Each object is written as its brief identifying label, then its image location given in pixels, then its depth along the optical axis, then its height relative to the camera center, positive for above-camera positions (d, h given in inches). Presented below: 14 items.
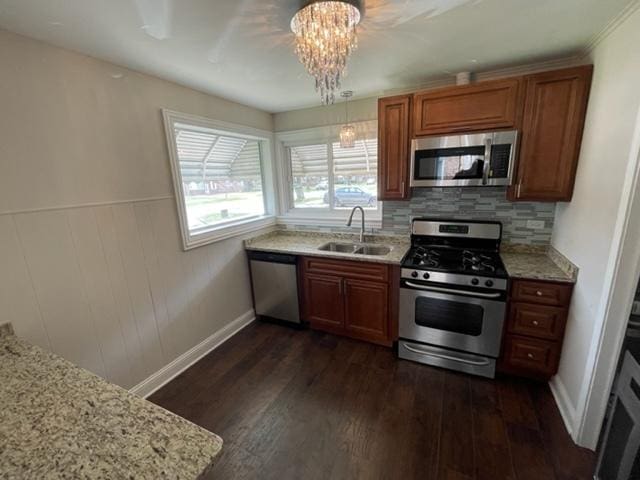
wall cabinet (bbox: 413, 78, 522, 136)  82.1 +18.4
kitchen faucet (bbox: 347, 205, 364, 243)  115.5 -20.6
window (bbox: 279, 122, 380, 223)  121.4 +0.6
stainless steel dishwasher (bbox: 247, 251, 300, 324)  114.5 -44.6
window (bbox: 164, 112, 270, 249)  94.0 +0.8
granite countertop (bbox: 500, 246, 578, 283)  76.5 -29.2
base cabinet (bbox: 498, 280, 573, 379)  77.2 -44.5
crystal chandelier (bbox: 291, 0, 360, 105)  48.8 +25.1
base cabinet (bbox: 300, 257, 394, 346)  100.1 -45.8
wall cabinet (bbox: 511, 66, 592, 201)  75.2 +9.1
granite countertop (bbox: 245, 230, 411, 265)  100.9 -28.9
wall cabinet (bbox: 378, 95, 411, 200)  95.7 +8.8
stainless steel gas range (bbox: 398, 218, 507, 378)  82.6 -39.9
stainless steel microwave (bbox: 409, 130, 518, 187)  84.6 +2.9
